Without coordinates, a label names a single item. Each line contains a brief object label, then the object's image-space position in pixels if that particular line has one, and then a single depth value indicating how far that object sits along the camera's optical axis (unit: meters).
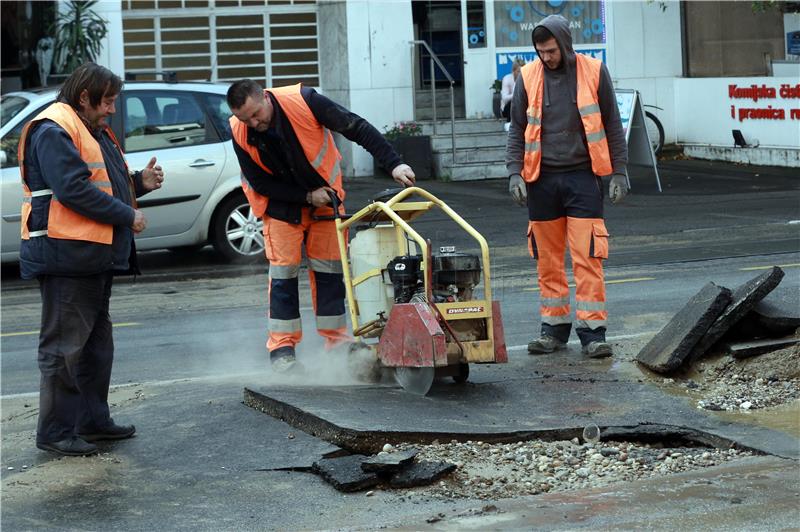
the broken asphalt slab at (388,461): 9.45
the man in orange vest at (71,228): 10.31
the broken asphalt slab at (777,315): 12.63
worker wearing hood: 13.44
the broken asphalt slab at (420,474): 9.39
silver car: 22.07
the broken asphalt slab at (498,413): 10.31
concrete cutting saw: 11.36
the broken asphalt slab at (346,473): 9.40
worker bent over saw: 12.81
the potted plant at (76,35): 32.88
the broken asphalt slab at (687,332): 12.36
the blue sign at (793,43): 36.35
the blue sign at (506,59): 38.03
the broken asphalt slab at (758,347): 12.39
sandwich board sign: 31.10
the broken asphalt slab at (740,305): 12.34
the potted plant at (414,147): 35.18
